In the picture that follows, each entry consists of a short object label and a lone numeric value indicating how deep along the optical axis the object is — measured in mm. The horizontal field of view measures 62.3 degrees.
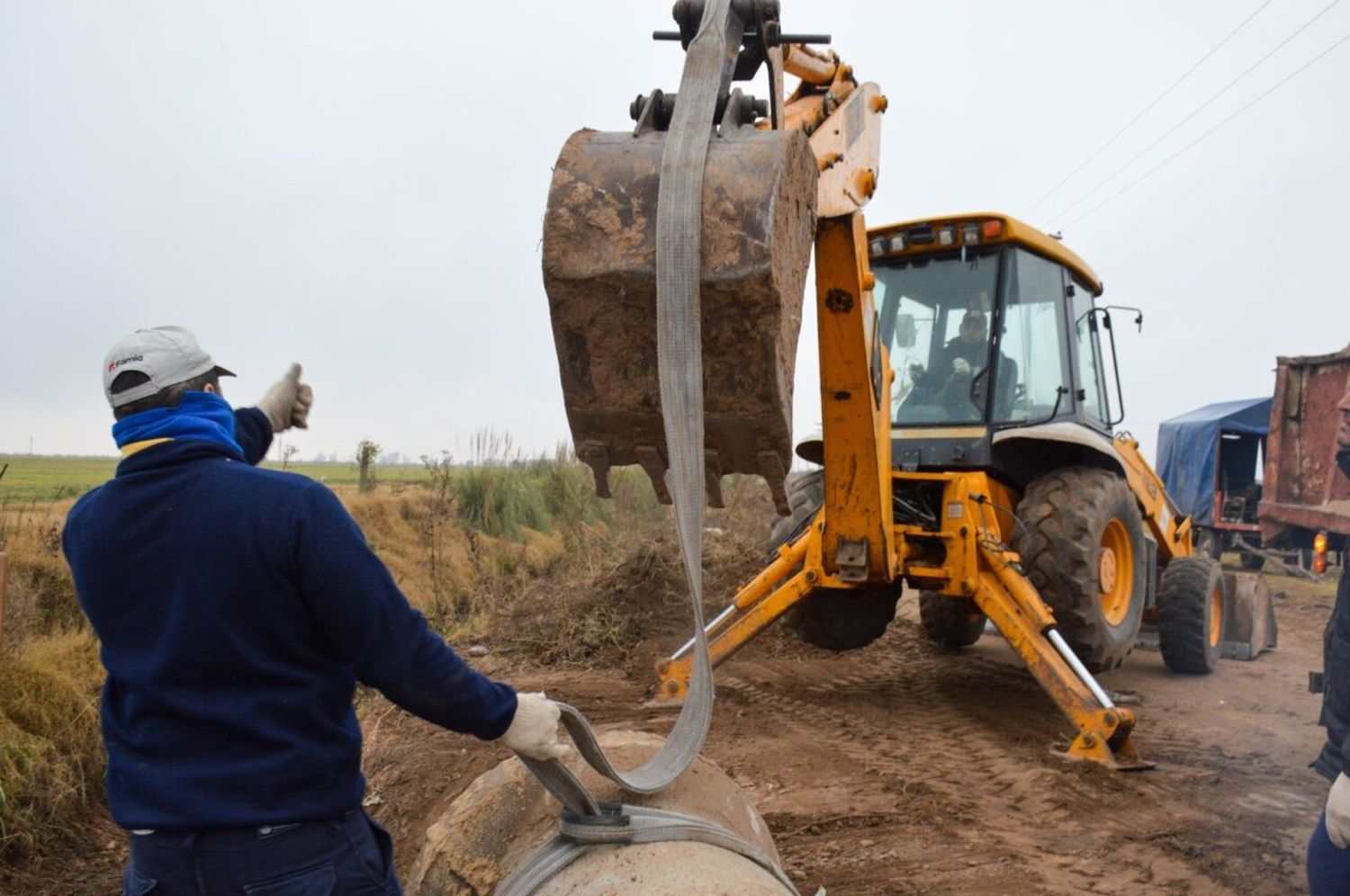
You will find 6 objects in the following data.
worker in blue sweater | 2051
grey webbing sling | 2488
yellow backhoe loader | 2803
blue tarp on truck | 16734
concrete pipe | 2396
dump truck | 13906
